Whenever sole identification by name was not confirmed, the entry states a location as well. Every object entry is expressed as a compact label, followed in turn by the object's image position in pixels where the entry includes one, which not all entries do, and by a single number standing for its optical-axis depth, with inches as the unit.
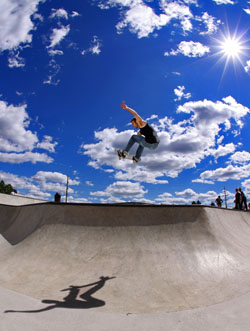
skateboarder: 241.8
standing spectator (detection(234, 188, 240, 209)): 564.0
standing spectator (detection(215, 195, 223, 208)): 642.8
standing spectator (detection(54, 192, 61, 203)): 558.9
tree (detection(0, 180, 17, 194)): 2669.0
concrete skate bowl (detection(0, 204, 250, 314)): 160.2
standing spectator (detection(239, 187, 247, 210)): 564.9
